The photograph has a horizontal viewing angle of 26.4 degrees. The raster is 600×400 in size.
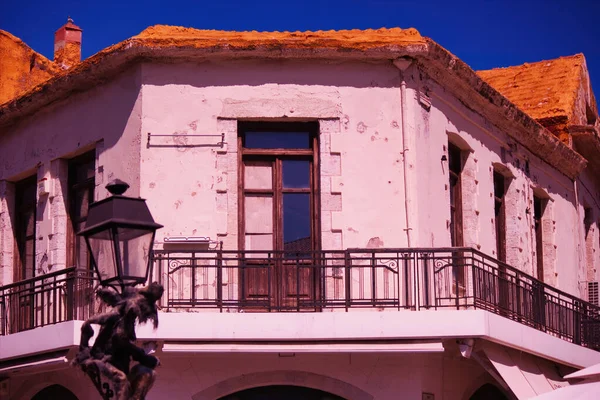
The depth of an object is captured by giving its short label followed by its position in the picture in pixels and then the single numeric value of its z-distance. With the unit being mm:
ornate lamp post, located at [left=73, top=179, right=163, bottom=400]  9273
